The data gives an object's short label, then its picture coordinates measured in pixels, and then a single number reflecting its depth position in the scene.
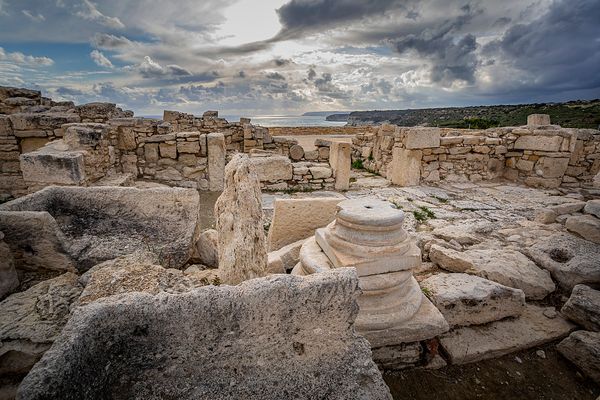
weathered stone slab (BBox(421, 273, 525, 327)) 2.72
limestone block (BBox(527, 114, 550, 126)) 8.89
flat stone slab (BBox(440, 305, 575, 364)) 2.53
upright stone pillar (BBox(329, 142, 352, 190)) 6.75
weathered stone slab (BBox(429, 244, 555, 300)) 3.07
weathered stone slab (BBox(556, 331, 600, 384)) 2.32
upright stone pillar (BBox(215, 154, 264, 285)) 2.08
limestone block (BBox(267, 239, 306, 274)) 2.98
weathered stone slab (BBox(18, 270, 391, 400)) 1.21
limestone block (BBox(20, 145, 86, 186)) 4.45
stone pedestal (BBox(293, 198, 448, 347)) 2.37
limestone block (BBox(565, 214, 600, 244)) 3.54
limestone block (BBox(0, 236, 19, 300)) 2.08
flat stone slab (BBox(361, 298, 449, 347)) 2.34
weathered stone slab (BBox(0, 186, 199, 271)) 2.30
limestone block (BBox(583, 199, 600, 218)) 3.90
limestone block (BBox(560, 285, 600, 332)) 2.60
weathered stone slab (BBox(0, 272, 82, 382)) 1.66
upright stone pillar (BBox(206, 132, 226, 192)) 6.54
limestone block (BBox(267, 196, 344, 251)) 3.62
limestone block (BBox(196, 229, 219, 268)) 2.88
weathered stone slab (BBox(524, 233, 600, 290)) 3.03
